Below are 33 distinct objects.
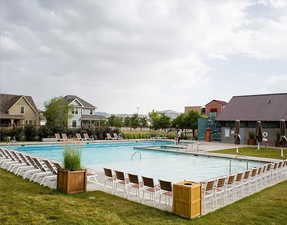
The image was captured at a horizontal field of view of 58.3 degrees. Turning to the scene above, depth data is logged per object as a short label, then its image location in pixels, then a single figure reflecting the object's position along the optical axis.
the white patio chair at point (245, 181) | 8.30
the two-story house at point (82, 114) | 46.44
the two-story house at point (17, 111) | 35.72
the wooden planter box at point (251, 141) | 29.27
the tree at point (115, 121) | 64.69
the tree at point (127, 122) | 67.16
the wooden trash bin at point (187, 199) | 5.60
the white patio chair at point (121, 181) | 7.67
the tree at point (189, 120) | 39.78
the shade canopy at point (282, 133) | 19.22
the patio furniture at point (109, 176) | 8.37
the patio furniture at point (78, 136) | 28.62
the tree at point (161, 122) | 47.19
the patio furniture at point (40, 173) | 9.00
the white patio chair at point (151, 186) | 7.01
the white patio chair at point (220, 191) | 6.84
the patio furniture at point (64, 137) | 27.16
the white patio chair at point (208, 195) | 6.39
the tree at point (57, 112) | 36.47
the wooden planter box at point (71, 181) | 7.24
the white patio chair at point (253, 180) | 8.60
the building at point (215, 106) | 47.50
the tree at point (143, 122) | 63.76
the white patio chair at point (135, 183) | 7.43
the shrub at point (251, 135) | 29.40
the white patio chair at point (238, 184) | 7.76
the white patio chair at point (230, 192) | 7.26
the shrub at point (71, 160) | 7.50
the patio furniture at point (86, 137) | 29.58
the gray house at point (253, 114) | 28.45
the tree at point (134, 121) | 63.47
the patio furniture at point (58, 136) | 27.48
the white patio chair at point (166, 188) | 6.64
